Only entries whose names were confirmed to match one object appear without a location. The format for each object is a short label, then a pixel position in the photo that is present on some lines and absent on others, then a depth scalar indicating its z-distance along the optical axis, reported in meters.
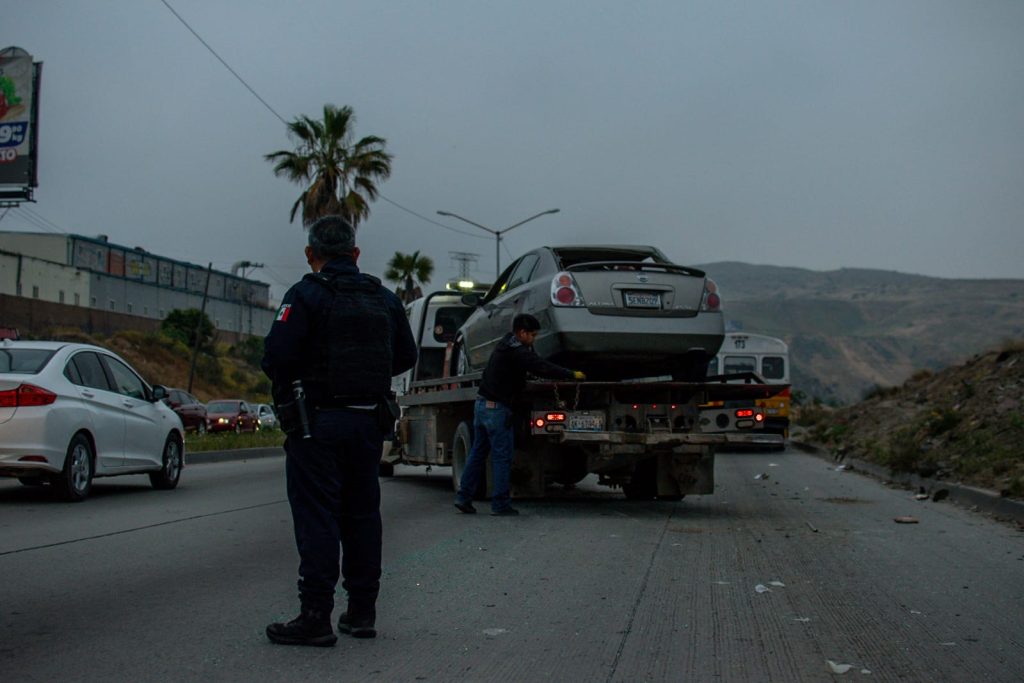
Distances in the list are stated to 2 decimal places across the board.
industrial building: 66.38
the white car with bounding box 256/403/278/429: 45.72
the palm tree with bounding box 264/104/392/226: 36.53
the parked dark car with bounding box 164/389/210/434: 38.22
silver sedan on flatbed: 11.08
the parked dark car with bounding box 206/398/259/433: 40.22
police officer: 5.38
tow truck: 11.24
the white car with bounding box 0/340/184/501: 11.49
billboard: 33.75
